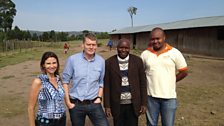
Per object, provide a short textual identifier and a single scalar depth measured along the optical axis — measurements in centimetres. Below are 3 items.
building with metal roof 1346
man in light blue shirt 199
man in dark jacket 209
